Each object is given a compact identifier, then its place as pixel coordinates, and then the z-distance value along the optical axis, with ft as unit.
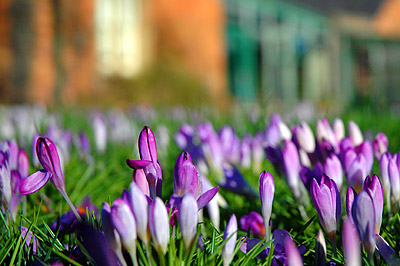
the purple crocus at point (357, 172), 3.20
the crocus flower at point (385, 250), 2.88
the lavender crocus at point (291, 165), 3.37
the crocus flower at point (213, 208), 3.25
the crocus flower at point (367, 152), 3.33
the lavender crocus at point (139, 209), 2.75
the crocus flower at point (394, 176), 3.12
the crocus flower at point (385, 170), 3.16
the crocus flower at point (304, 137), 3.52
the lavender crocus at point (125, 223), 2.74
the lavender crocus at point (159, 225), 2.75
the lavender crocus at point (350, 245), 2.67
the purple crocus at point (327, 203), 2.89
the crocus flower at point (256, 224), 3.29
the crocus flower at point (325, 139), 3.45
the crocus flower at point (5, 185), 3.11
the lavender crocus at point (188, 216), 2.77
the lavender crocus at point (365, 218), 2.79
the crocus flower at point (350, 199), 2.88
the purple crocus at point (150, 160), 2.93
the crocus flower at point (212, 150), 4.20
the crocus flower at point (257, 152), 4.87
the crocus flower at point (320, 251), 2.85
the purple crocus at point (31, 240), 2.99
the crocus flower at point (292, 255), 2.65
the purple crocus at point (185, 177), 2.89
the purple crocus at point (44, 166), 2.92
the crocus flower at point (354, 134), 3.58
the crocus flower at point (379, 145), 3.51
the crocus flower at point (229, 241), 2.85
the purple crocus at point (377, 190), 2.88
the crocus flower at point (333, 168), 3.21
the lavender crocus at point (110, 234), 2.77
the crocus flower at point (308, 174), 3.23
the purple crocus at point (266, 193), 2.93
